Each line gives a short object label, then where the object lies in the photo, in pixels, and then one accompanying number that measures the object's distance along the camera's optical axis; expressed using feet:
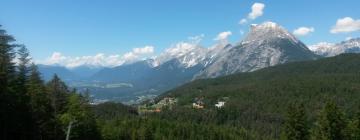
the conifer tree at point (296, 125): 213.87
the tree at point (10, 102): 173.37
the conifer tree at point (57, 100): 218.65
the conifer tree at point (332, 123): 207.41
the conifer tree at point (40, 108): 204.74
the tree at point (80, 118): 220.12
